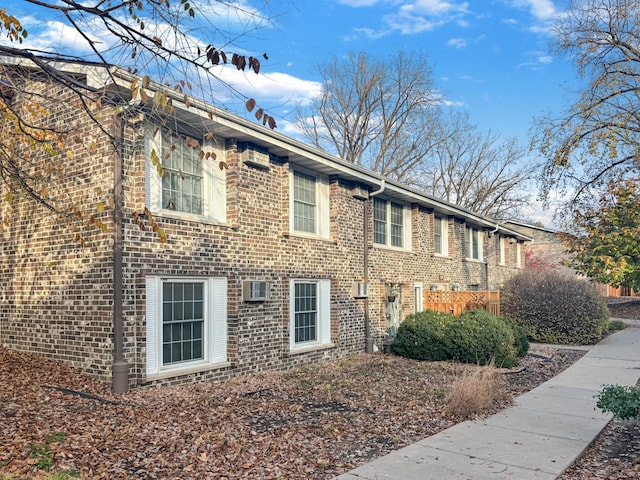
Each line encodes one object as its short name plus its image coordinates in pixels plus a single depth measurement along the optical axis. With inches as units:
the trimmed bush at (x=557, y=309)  704.4
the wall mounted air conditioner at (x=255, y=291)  418.6
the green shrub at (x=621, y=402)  241.2
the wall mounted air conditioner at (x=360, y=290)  561.3
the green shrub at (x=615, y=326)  907.7
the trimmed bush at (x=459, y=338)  505.0
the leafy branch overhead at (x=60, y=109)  178.9
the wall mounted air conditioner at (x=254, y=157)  425.4
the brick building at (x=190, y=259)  340.5
